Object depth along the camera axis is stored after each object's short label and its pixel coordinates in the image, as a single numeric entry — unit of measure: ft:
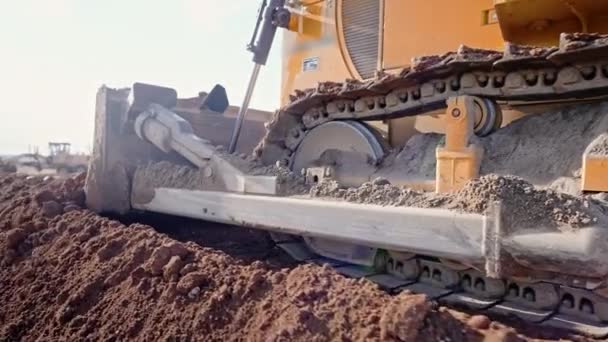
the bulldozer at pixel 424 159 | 6.35
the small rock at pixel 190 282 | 7.95
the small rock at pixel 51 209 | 12.47
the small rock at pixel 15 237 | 11.45
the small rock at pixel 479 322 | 6.05
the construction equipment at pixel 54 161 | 52.43
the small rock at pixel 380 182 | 8.13
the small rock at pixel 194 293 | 7.81
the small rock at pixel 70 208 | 12.69
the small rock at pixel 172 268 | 8.43
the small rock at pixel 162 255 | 8.73
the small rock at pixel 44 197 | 12.99
